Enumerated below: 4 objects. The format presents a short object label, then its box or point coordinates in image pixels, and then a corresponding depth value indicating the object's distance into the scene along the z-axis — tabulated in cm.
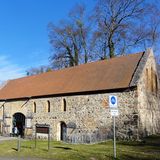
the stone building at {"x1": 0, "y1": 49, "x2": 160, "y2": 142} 1615
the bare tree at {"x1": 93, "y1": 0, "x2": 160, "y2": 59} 2755
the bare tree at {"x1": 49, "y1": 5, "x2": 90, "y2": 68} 3212
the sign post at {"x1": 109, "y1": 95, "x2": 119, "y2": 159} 924
